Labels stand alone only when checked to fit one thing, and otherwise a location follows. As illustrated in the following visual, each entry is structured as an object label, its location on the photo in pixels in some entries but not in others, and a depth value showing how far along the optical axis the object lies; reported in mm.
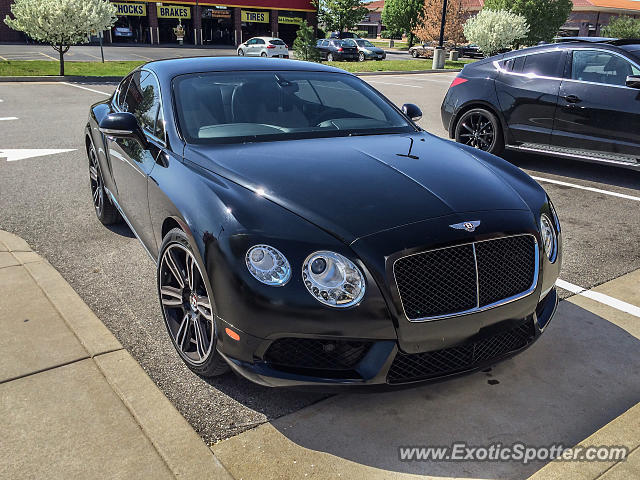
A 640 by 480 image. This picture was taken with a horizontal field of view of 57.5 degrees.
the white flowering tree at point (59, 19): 19297
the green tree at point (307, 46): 29844
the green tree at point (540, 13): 46438
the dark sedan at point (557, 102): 6977
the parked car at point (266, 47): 37906
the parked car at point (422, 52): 48531
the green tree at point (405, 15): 62688
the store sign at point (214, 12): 56438
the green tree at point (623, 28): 49781
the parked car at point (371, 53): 40031
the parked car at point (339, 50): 37688
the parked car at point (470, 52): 46844
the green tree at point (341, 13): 57750
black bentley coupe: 2559
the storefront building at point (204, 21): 53438
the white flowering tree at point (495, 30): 30594
